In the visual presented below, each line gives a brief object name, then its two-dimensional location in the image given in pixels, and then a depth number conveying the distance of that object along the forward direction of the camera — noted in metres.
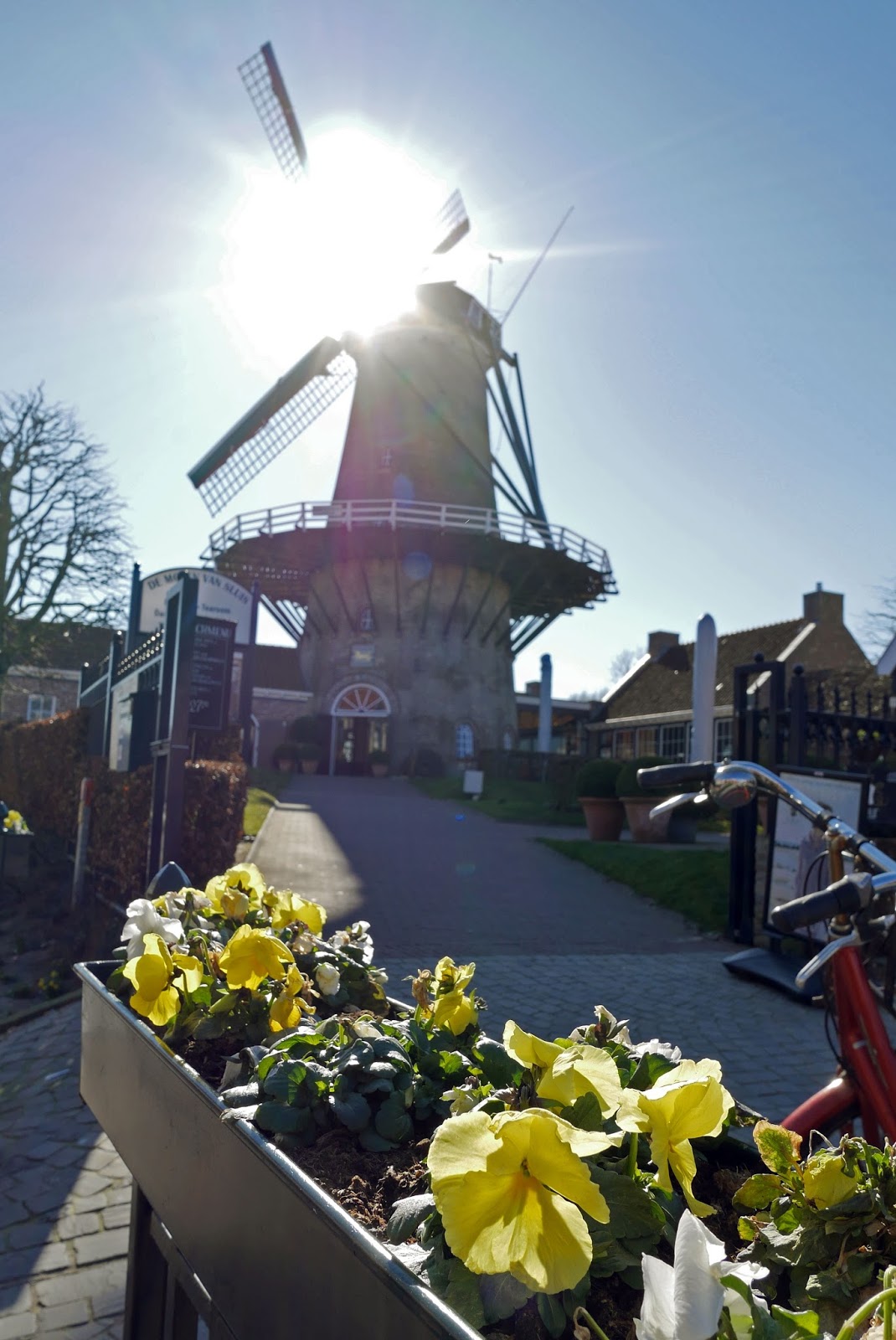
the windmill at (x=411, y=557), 28.19
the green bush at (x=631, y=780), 13.47
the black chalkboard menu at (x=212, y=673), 8.96
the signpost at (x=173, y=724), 7.15
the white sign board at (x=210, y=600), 12.53
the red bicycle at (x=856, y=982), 2.10
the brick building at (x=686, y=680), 27.66
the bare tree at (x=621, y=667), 53.06
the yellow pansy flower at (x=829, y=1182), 1.04
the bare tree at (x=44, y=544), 23.94
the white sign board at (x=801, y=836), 6.89
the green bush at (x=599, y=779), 14.72
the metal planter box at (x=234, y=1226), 1.05
